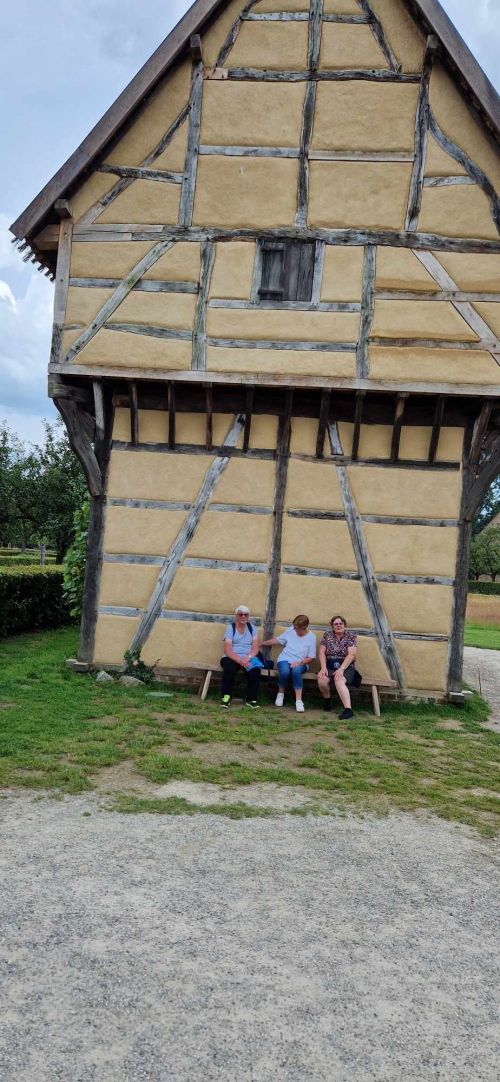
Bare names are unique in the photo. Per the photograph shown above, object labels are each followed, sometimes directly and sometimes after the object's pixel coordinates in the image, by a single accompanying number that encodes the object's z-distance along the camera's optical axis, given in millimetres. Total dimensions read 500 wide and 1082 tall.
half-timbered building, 9391
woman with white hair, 9195
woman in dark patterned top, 9180
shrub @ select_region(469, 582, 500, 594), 45681
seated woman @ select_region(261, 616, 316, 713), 9234
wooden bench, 9211
